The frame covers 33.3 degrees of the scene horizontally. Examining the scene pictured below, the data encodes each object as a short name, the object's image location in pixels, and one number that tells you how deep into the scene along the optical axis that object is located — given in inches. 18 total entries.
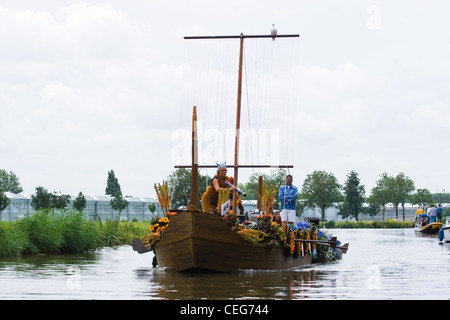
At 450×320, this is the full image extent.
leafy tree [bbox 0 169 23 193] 5408.5
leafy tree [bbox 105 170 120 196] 4281.5
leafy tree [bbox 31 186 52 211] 2421.4
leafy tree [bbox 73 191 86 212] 2444.9
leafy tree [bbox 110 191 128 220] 2874.0
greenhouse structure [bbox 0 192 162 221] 2866.6
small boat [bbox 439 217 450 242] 1301.7
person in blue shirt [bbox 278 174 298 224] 794.2
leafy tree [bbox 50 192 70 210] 2388.0
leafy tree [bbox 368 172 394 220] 3540.8
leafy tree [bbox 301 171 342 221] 3550.7
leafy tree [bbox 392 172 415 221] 3538.4
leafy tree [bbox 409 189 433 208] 3782.0
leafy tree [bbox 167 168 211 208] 2111.5
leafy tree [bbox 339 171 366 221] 3599.9
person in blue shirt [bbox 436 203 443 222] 2090.9
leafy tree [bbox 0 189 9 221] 2205.6
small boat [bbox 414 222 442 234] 1985.7
